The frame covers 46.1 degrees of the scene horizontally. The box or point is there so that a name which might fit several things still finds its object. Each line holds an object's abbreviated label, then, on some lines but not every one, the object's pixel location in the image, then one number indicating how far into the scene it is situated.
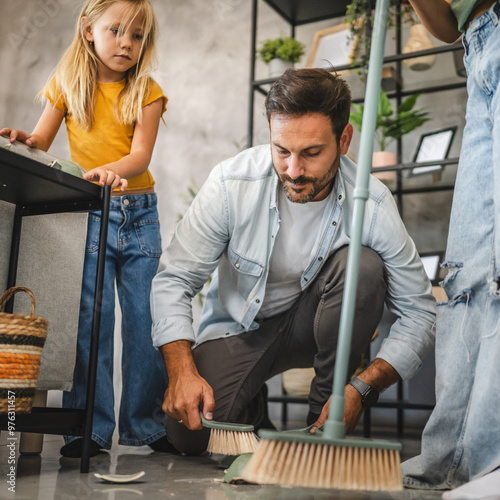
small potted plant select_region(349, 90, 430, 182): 1.98
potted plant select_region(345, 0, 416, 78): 2.00
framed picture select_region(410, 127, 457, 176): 2.03
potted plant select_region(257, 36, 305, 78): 2.18
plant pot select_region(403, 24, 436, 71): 2.06
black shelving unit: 1.92
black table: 0.90
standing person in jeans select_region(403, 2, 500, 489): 0.82
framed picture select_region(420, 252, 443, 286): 2.07
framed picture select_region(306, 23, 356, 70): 2.17
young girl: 1.29
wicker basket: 0.84
